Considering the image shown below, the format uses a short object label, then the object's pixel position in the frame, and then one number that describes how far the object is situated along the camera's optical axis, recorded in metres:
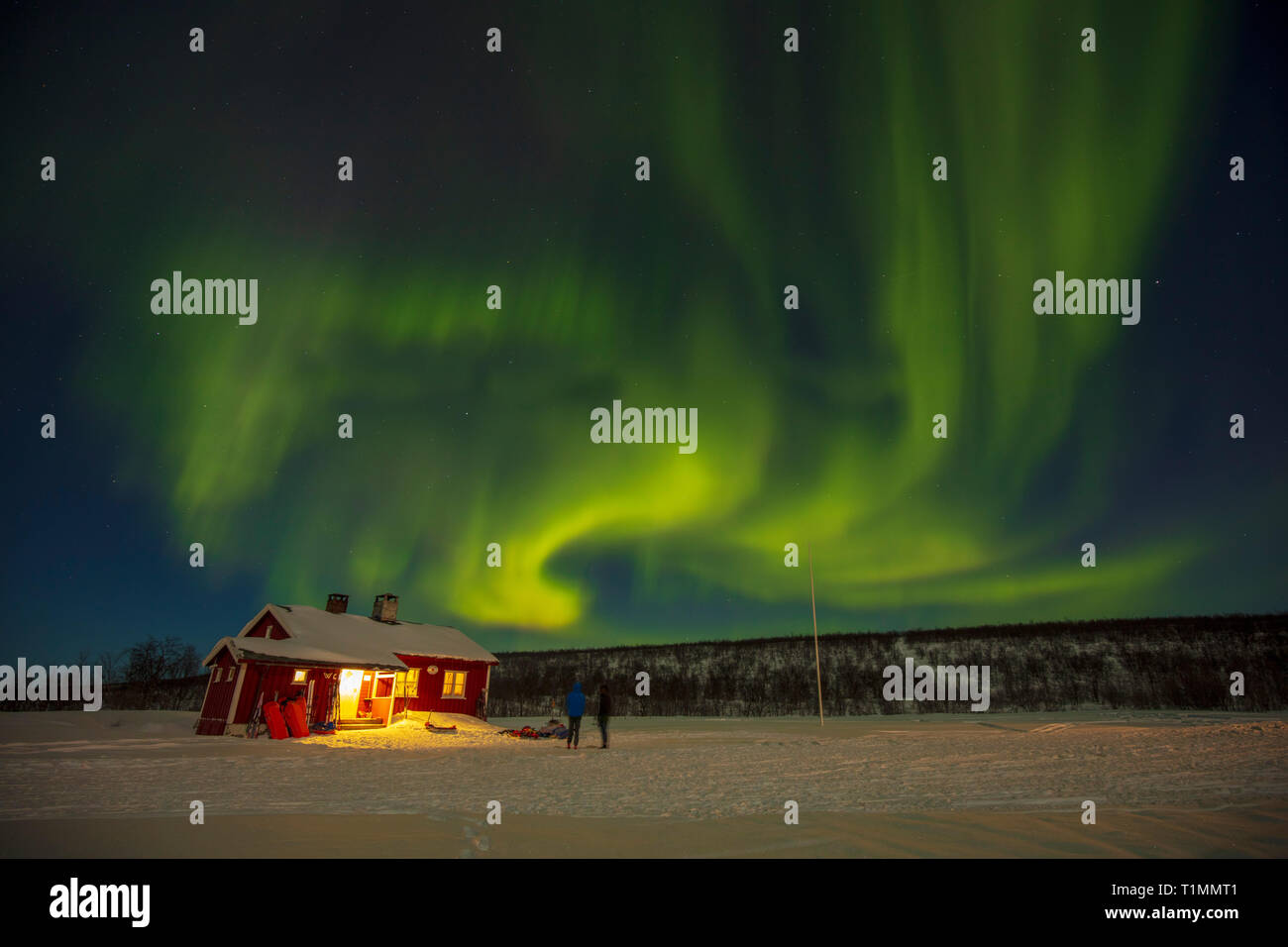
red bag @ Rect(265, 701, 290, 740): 24.02
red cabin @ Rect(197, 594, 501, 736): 25.91
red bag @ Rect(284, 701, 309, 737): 24.70
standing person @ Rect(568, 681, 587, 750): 22.33
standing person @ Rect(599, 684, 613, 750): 22.53
